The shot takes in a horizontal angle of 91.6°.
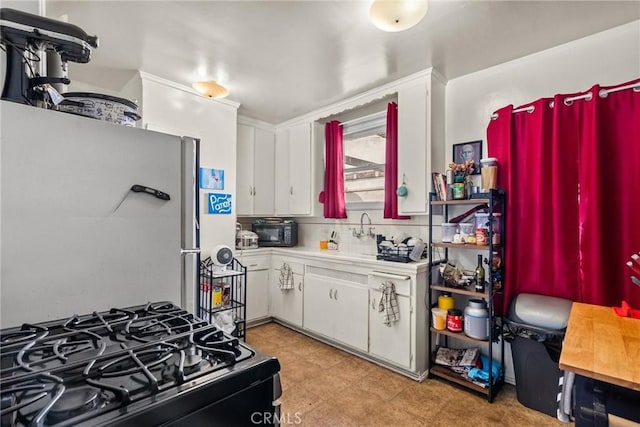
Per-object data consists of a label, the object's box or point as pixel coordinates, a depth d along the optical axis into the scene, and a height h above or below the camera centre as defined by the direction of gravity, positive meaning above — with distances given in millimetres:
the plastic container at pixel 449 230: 2421 -131
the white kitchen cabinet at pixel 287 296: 3355 -935
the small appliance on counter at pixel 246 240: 3596 -302
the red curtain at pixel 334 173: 3504 +456
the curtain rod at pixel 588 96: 1878 +762
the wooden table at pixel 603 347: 969 -502
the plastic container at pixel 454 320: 2324 -805
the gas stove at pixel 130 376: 518 -318
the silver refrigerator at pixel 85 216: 925 -4
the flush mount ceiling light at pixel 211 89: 2678 +1093
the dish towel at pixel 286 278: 3436 -720
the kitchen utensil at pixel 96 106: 1146 +407
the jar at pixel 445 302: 2465 -707
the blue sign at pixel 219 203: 3188 +113
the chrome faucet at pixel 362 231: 3338 -193
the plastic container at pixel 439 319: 2406 -818
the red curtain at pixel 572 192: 1901 +136
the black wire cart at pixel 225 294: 2811 -782
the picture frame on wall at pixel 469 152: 2561 +515
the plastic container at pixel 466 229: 2328 -120
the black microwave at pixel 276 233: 3799 -237
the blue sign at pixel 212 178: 3122 +364
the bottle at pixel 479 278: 2236 -472
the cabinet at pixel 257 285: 3516 -820
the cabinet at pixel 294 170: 3748 +539
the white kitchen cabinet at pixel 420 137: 2598 +656
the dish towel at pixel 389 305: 2477 -729
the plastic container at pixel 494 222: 2232 -66
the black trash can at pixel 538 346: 1947 -864
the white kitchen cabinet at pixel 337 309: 2758 -914
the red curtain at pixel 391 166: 2924 +447
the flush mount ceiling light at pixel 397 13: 1588 +1054
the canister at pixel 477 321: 2195 -770
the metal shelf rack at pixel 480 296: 2143 -623
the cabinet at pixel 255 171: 3775 +537
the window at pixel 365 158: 3340 +630
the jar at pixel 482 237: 2199 -168
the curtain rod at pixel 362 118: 3245 +1042
